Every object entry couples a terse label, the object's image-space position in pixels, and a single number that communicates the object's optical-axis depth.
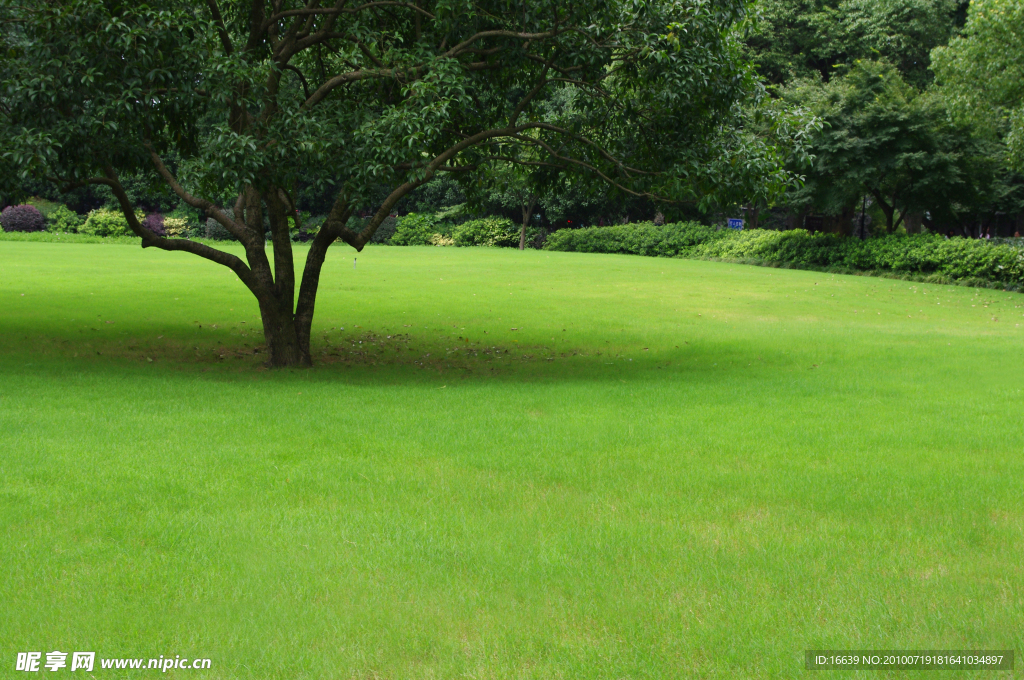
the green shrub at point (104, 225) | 46.20
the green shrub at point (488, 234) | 48.97
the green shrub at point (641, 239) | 41.31
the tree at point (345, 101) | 9.22
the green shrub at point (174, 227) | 48.44
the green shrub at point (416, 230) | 50.22
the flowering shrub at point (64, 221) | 46.88
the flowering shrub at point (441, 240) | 49.25
